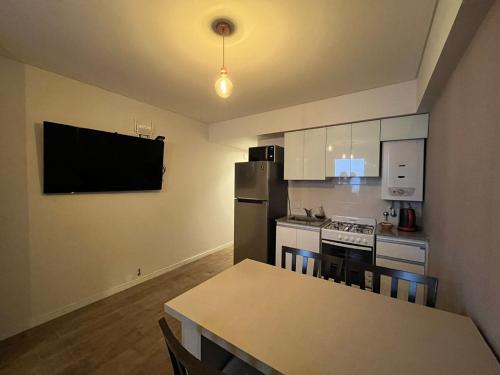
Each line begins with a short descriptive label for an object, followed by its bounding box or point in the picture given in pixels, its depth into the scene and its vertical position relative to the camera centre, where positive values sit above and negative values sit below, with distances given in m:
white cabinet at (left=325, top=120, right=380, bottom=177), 2.33 +0.42
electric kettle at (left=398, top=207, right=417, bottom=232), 2.15 -0.41
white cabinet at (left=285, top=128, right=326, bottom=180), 2.65 +0.40
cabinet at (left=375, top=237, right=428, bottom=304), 1.89 -0.75
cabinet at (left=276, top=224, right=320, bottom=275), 2.46 -0.76
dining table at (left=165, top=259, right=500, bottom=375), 0.65 -0.60
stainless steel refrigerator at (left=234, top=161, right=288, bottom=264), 2.83 -0.39
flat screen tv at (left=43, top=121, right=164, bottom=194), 1.89 +0.21
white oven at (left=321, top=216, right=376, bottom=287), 2.13 -0.67
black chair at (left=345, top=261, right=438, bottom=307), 1.06 -0.57
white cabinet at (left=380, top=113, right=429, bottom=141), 2.10 +0.63
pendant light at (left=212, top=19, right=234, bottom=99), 1.33 +1.07
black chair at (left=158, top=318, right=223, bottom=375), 0.52 -0.50
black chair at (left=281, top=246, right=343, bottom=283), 1.37 -0.59
